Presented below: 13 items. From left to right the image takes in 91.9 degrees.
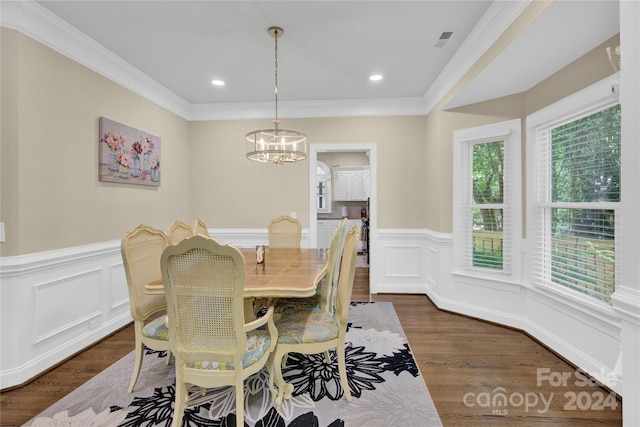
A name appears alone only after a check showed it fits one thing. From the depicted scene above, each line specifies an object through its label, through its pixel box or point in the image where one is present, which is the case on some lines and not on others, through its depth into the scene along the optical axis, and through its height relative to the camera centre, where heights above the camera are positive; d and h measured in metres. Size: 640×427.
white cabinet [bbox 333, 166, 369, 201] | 7.70 +0.76
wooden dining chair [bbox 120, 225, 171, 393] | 1.97 -0.47
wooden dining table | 1.82 -0.43
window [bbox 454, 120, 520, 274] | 3.19 +0.18
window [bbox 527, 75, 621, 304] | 2.17 +0.17
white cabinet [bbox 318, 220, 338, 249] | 7.63 -0.44
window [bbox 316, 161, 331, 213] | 7.74 +0.69
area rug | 1.82 -1.21
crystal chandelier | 2.59 +0.60
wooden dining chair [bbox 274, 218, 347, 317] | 2.16 -0.58
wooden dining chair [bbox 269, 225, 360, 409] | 1.90 -0.75
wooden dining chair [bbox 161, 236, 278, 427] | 1.46 -0.51
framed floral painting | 2.97 +0.63
